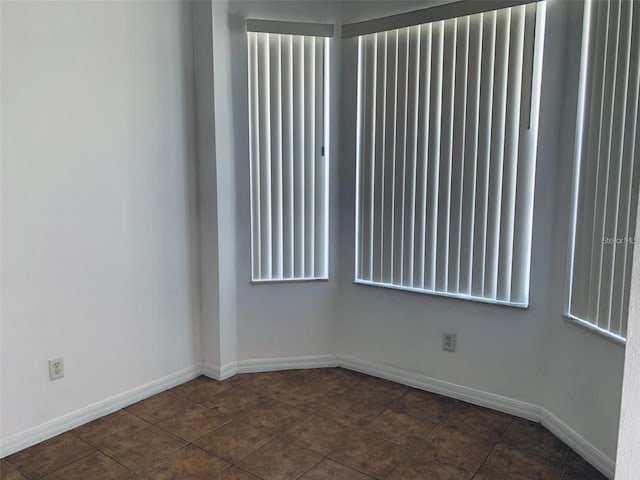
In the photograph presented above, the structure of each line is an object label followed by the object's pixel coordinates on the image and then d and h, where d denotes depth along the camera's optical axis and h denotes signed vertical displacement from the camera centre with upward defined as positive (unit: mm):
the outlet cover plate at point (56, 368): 2287 -930
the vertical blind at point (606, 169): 1923 +50
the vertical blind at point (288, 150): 2924 +191
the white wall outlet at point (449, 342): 2752 -954
